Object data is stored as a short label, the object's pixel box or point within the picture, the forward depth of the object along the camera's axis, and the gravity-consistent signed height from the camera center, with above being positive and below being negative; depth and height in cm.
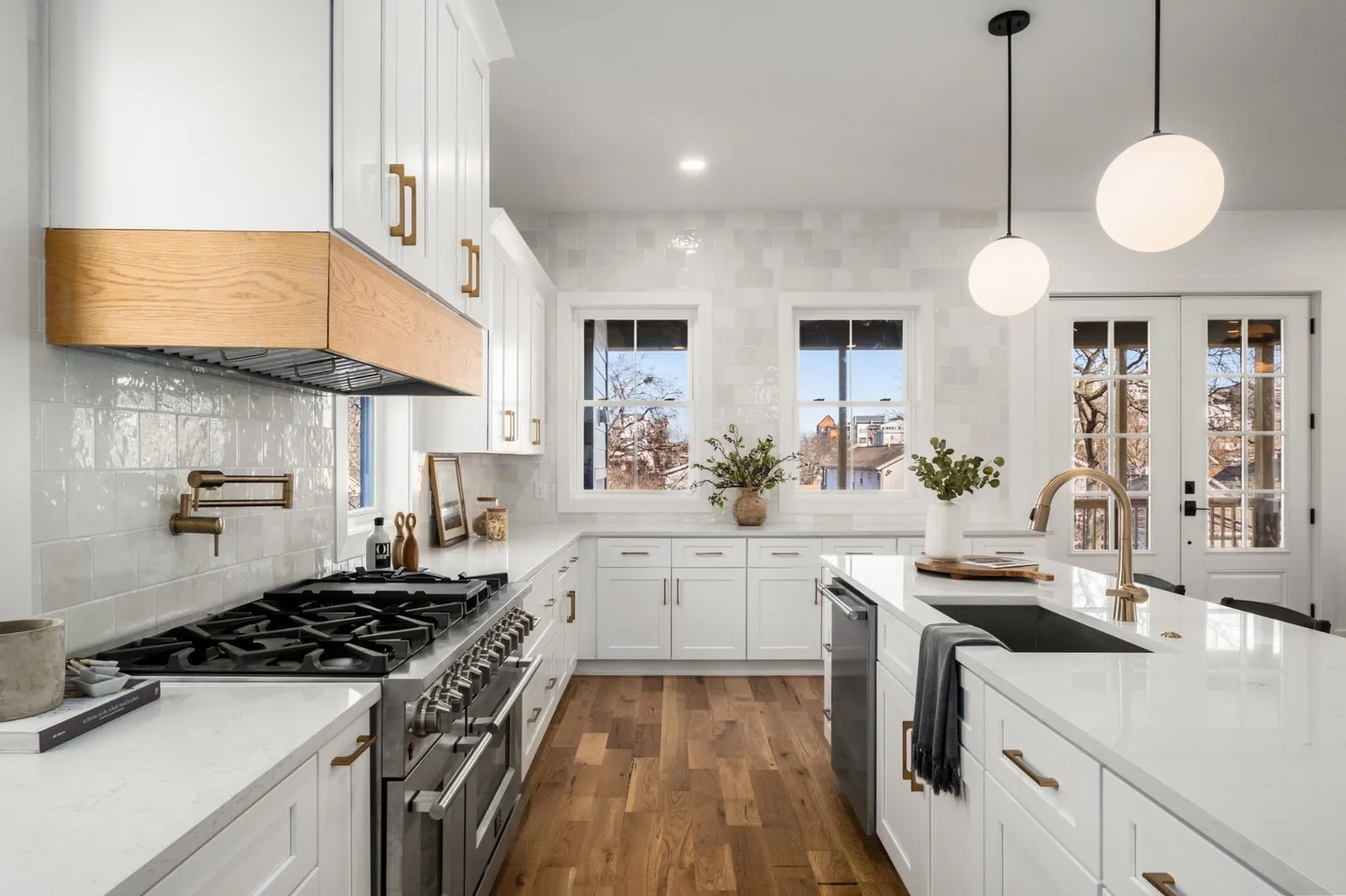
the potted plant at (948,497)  255 -17
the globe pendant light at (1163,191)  176 +64
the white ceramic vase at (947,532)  256 -29
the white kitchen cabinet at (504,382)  323 +34
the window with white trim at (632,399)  475 +33
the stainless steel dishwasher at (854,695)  230 -83
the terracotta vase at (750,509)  439 -36
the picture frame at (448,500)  345 -25
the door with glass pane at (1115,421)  464 +19
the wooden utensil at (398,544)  279 -37
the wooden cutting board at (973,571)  234 -40
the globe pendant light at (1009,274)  250 +61
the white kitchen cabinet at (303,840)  86 -54
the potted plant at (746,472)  441 -14
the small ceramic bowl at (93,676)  117 -37
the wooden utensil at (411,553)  275 -40
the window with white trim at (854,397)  475 +34
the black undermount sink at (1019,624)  207 -51
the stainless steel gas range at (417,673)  133 -48
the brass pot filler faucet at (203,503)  164 -13
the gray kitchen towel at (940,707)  162 -59
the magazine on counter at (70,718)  99 -39
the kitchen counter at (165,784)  73 -41
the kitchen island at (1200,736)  78 -40
